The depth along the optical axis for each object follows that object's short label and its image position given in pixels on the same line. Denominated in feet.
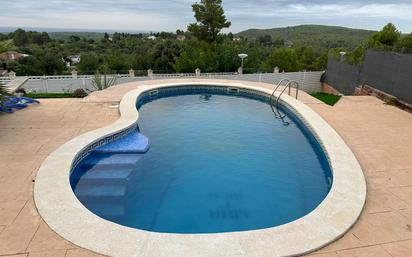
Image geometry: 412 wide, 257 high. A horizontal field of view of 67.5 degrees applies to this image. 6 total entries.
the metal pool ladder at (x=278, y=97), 41.28
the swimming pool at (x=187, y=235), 12.44
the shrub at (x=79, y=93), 40.88
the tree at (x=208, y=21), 85.92
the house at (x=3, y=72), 45.61
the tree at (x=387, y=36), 76.23
